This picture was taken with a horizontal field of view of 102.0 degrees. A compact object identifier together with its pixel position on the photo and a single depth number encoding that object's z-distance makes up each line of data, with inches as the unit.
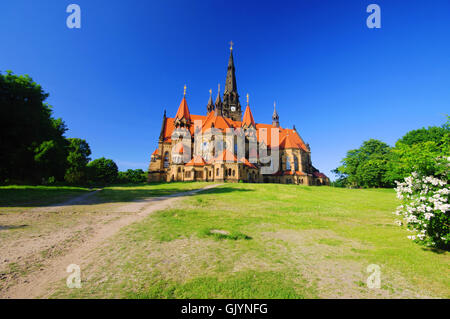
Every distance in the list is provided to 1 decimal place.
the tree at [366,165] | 1573.2
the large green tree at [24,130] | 700.0
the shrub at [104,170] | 2424.1
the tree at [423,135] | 1389.0
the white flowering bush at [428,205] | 196.0
